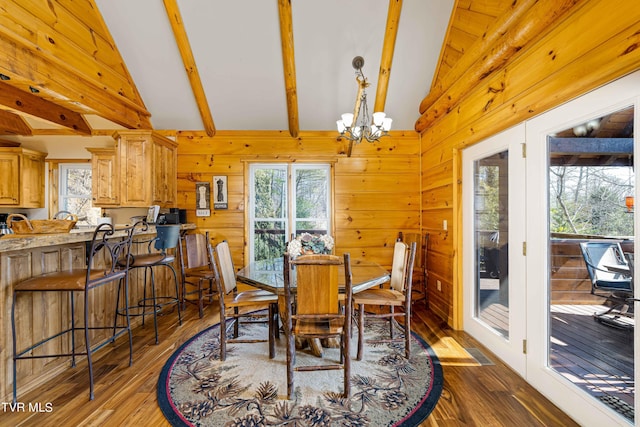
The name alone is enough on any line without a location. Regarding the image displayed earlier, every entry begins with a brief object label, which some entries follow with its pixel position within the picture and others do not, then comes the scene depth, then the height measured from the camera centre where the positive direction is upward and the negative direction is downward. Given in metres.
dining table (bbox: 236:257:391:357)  2.19 -0.56
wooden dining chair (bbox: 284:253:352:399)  1.88 -0.62
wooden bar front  1.84 -0.72
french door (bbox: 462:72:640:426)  1.49 -0.21
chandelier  2.77 +0.91
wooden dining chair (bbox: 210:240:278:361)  2.39 -0.77
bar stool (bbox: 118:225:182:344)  2.67 -0.44
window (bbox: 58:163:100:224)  4.75 +0.45
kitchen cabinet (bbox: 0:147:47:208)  4.34 +0.61
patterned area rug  1.73 -1.29
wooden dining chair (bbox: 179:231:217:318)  3.43 -0.64
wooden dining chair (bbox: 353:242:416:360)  2.38 -0.78
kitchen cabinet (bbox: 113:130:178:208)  3.68 +0.64
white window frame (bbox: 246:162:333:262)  4.30 +0.25
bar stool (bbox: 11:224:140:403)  1.86 -0.49
